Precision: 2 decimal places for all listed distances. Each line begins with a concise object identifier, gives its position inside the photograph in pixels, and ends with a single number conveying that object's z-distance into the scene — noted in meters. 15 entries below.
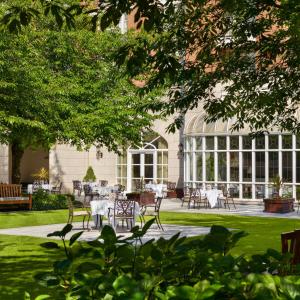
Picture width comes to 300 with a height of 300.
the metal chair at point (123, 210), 13.74
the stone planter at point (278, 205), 20.69
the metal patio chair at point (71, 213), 14.35
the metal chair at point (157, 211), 14.06
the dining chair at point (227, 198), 22.89
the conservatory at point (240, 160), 23.77
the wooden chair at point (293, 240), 5.97
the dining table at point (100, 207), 14.52
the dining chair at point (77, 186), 29.55
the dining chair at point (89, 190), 21.12
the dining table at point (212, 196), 22.31
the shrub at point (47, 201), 21.53
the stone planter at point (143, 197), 21.98
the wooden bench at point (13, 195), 20.56
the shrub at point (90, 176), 31.86
